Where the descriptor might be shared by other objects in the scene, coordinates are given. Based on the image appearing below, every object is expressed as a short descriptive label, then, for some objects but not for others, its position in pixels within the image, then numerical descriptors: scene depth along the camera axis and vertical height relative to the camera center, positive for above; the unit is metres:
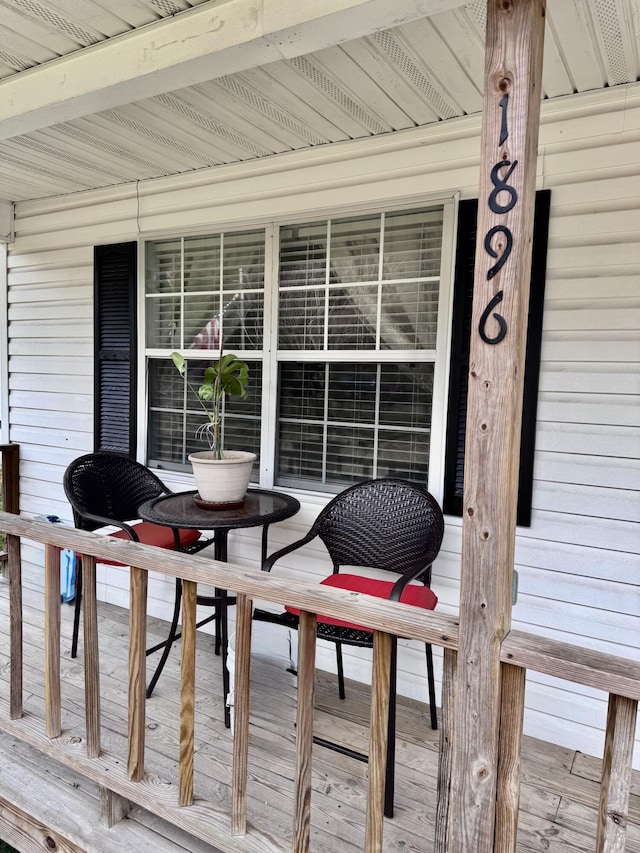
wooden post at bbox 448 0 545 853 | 1.13 -0.01
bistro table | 2.22 -0.57
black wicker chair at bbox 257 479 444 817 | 2.25 -0.65
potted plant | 2.40 -0.35
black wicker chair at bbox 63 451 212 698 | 2.78 -0.62
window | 2.56 +0.25
